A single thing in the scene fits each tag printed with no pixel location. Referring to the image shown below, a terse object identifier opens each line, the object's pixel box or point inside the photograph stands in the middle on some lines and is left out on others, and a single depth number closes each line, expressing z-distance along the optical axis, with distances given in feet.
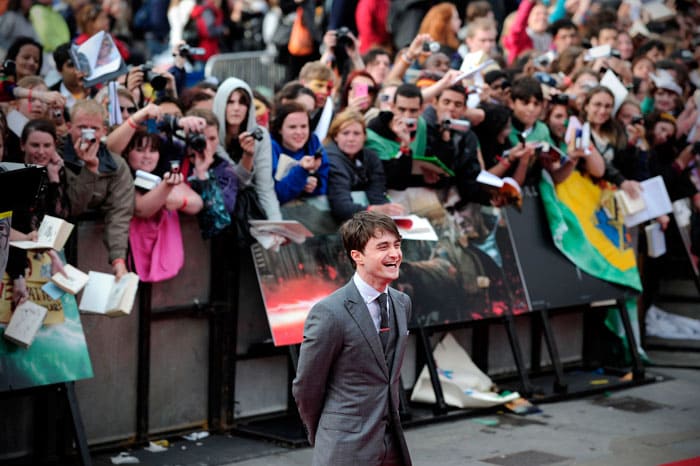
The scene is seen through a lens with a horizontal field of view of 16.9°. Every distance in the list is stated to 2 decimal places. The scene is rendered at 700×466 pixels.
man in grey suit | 37.83
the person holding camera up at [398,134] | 65.39
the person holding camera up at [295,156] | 60.82
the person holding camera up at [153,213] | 55.25
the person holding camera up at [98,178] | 52.68
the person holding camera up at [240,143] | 59.30
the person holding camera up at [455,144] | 68.29
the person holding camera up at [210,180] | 57.25
